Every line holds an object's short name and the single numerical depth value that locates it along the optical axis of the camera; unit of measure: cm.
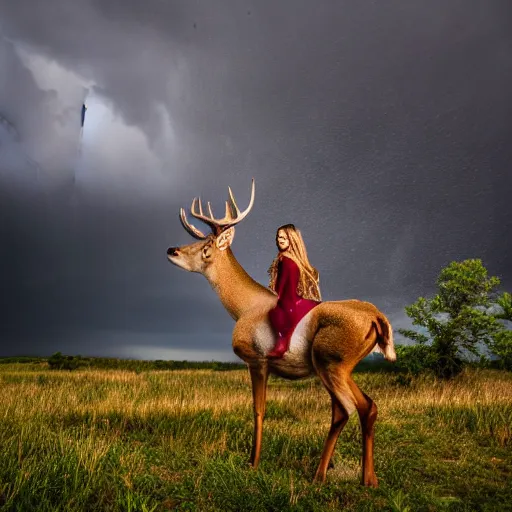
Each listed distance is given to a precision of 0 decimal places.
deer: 529
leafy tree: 1644
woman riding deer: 559
